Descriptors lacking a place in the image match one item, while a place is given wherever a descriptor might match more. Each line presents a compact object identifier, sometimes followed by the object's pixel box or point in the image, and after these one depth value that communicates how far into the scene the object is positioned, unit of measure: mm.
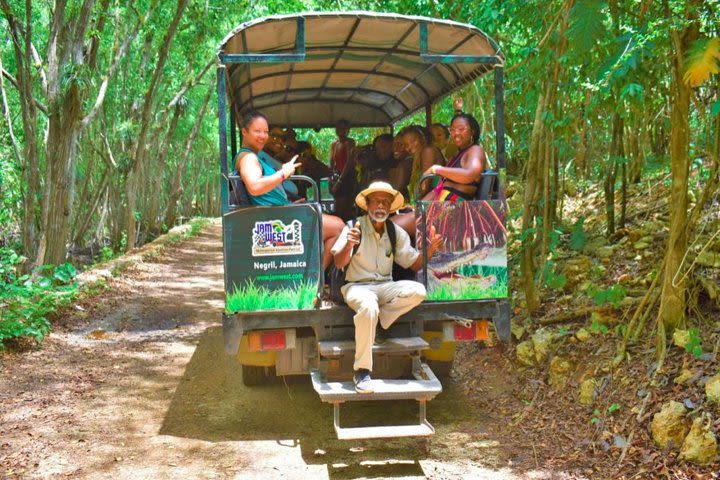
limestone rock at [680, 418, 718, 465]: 3973
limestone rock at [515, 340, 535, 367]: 6250
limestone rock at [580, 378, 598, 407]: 5172
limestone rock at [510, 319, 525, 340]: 6695
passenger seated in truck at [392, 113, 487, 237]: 5391
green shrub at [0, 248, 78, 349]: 7457
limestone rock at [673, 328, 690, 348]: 4864
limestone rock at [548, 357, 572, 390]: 5633
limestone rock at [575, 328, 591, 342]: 5867
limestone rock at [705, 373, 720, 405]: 4218
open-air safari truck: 4871
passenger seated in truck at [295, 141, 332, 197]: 8930
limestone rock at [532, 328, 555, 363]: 6113
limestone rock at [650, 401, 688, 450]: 4230
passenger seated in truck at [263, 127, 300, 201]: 8016
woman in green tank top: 4977
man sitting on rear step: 4828
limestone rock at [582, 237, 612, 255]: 7480
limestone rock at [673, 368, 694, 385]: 4588
